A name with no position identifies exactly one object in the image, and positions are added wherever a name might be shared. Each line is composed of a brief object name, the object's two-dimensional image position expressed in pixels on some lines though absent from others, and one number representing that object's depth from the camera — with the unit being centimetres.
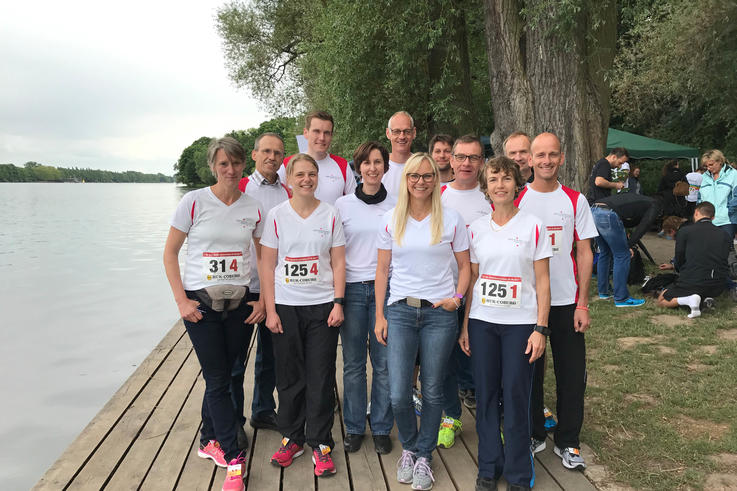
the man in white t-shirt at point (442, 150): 369
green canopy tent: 1388
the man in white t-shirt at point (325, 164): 367
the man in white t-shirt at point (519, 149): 329
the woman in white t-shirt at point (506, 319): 274
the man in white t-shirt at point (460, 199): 330
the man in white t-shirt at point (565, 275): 298
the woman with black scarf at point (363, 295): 318
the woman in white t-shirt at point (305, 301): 303
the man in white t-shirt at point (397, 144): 372
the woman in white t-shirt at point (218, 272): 292
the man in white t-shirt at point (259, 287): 340
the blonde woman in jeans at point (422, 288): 285
